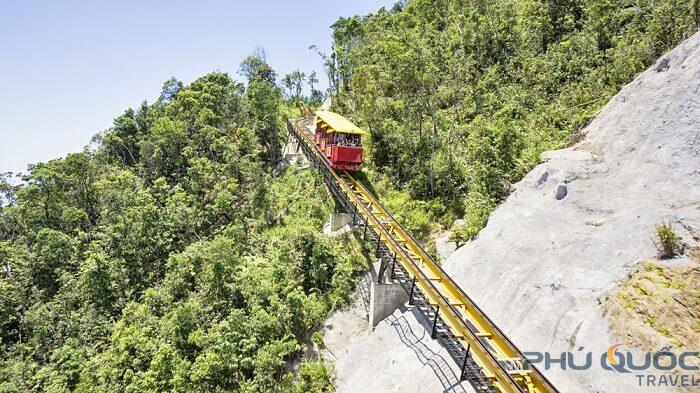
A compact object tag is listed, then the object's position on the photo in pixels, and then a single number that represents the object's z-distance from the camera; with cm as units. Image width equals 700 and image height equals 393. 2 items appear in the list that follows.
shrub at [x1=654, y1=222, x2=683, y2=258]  992
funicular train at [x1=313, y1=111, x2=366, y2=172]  2677
